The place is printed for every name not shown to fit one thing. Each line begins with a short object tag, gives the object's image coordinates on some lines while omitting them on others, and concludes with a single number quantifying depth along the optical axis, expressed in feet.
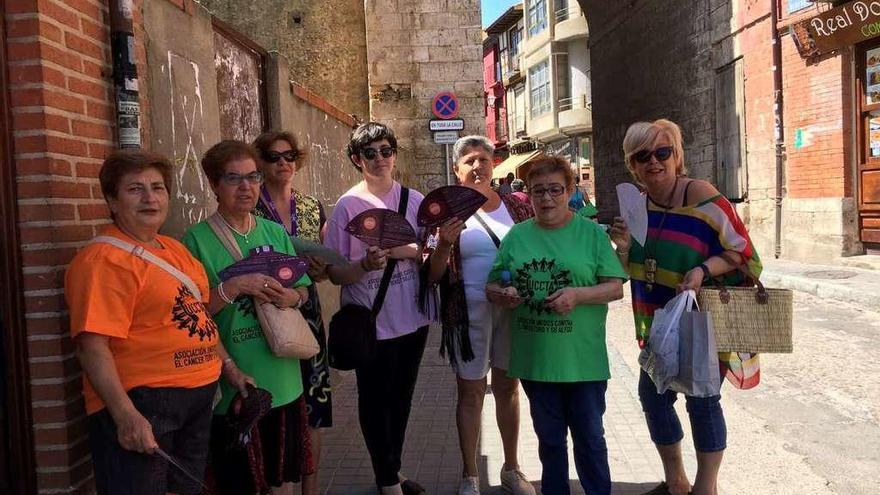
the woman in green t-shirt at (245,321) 9.00
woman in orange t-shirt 7.19
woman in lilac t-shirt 11.29
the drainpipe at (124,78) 9.70
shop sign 36.35
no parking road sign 41.32
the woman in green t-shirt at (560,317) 10.31
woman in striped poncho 10.30
